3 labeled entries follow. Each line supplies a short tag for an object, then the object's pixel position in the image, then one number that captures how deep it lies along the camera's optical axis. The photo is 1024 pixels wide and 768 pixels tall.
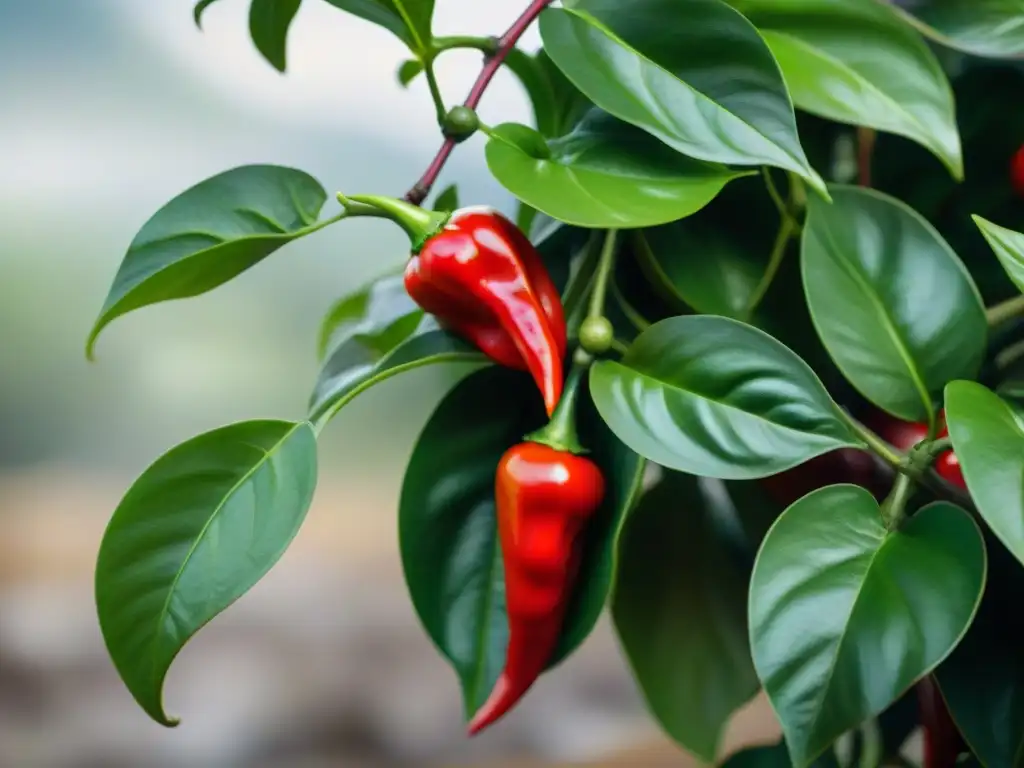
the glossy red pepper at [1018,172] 0.70
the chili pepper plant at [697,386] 0.64
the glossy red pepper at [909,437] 0.68
